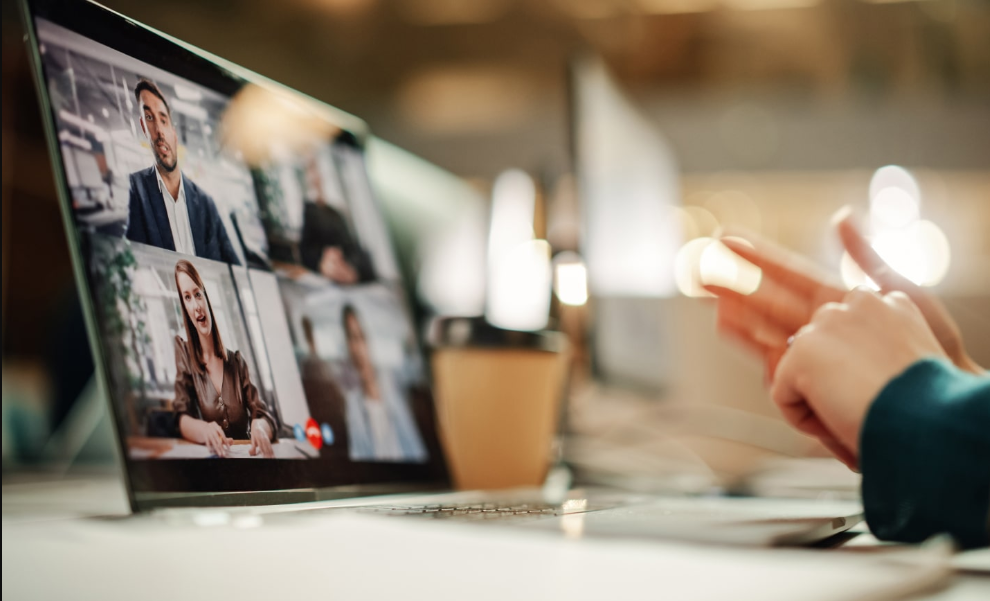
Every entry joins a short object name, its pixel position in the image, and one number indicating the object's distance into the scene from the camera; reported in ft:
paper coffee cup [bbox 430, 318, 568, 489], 2.38
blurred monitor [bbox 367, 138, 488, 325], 2.96
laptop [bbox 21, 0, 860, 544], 1.17
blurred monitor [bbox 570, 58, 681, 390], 3.17
